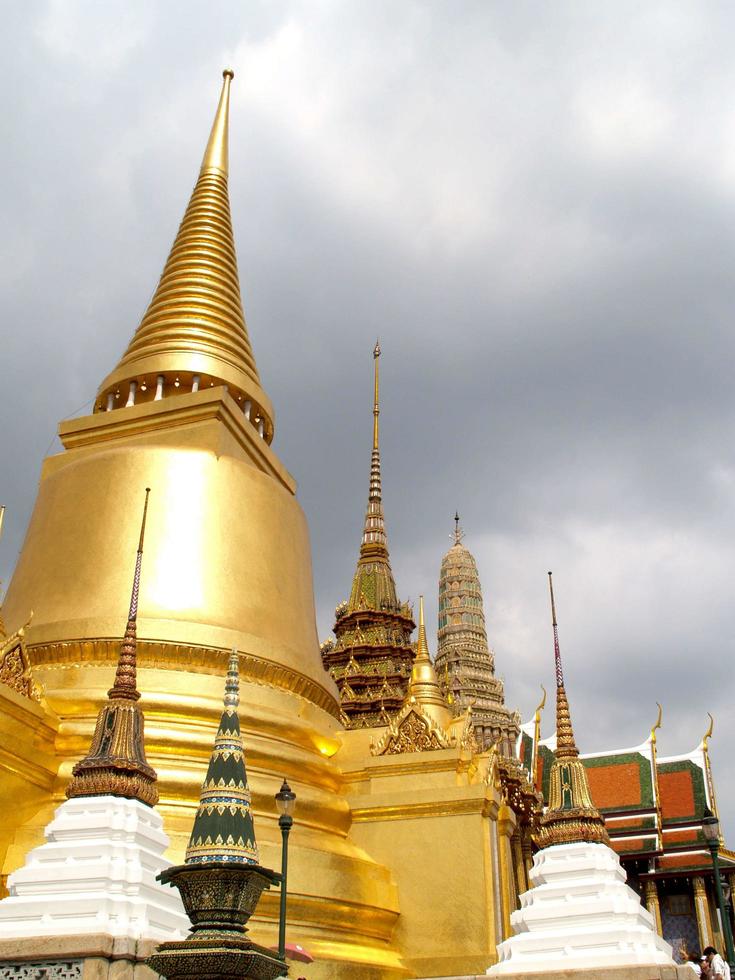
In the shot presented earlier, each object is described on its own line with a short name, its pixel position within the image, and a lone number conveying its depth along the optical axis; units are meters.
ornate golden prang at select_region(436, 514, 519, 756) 31.58
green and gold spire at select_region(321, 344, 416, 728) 24.91
